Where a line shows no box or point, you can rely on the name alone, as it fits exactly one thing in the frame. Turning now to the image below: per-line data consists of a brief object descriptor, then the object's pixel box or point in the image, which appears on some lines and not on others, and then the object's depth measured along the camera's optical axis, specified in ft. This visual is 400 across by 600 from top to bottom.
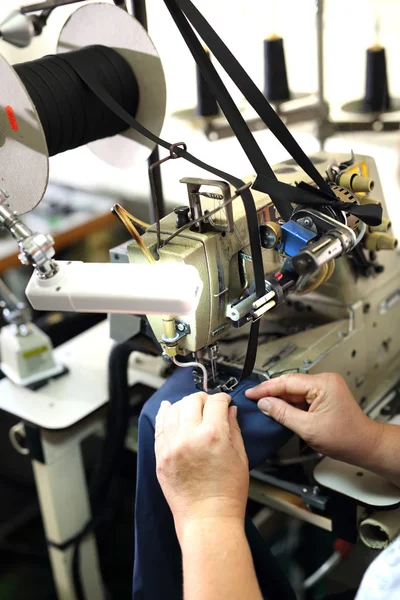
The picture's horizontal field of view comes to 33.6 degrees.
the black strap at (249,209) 2.97
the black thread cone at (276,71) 5.43
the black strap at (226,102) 3.00
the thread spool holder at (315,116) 5.39
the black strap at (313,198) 3.04
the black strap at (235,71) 3.02
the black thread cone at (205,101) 5.51
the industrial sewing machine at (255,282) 2.60
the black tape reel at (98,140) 3.04
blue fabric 3.34
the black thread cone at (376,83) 4.98
